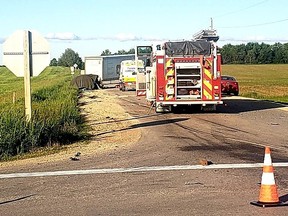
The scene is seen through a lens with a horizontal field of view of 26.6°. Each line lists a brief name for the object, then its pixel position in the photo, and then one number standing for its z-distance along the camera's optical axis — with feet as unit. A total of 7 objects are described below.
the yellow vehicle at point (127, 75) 172.35
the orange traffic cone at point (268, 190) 26.63
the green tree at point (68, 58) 570.46
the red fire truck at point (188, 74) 77.61
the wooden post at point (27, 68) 51.65
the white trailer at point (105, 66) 212.43
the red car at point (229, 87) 146.72
